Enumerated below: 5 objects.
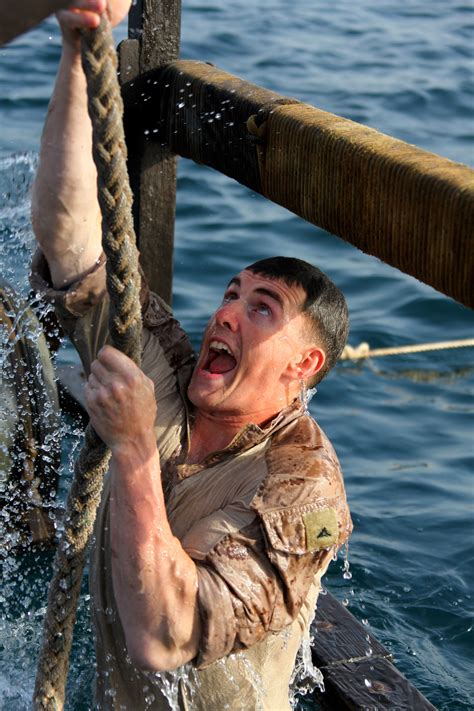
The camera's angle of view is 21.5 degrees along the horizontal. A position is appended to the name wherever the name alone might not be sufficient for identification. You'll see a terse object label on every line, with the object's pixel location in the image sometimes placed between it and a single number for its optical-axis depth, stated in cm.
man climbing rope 235
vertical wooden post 380
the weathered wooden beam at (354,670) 342
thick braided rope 214
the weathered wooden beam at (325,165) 259
